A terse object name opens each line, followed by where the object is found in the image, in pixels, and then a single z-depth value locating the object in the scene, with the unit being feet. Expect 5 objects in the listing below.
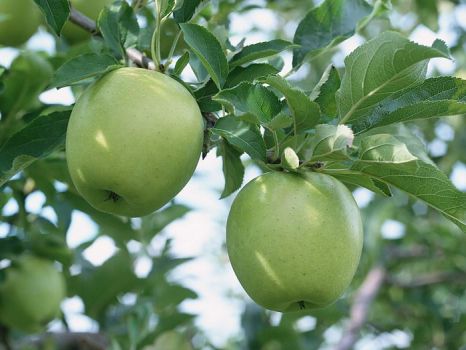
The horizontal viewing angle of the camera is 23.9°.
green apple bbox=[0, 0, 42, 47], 2.73
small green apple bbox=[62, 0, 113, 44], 2.76
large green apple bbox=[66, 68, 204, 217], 1.86
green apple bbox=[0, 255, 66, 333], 3.12
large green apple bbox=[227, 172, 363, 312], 1.89
